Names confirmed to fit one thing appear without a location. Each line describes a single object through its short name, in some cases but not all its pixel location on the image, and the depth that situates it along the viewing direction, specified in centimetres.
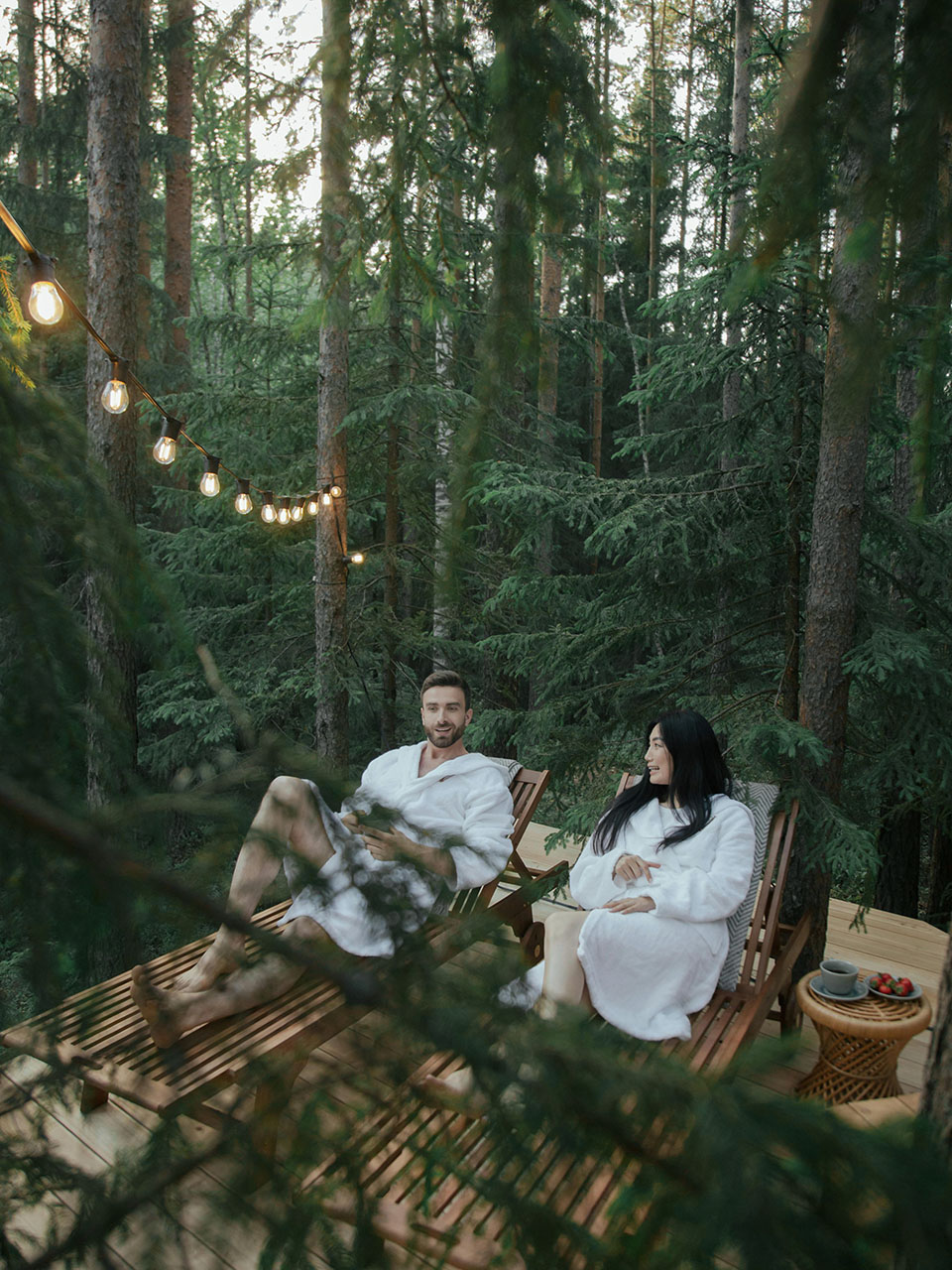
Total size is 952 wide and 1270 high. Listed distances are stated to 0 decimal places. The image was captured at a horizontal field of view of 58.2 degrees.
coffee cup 283
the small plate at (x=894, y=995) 284
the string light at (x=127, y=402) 257
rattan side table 271
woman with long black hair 284
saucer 282
